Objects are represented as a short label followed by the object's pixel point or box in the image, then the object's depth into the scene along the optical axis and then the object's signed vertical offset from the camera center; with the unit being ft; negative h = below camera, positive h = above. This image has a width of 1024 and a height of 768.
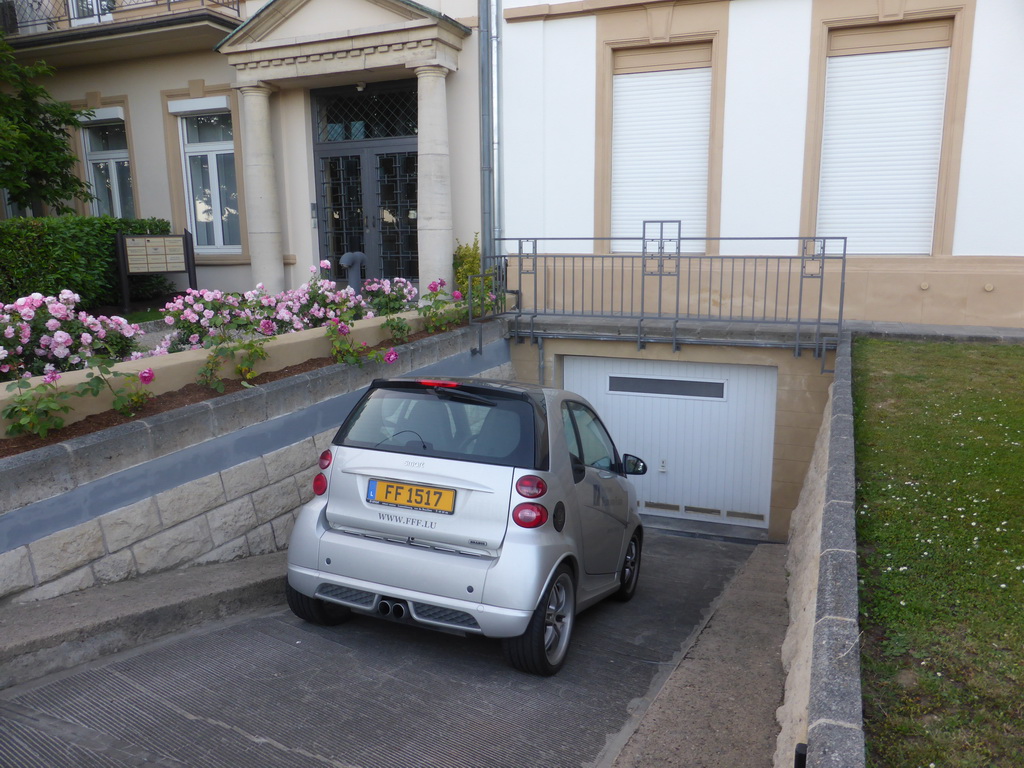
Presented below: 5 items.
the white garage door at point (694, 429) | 34.37 -9.01
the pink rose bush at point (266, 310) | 21.84 -2.61
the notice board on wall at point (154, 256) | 37.93 -1.44
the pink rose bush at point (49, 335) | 17.15 -2.39
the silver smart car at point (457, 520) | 13.46 -5.12
